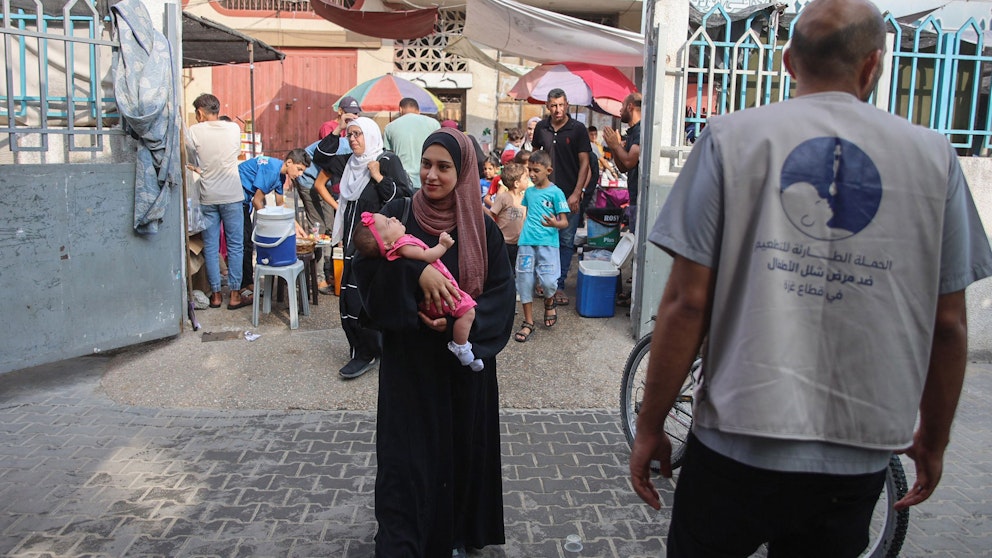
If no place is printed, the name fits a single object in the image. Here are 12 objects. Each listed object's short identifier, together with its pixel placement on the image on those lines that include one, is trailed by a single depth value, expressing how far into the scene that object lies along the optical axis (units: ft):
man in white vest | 5.98
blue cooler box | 24.29
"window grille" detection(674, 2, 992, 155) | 20.74
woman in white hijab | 17.17
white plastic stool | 23.20
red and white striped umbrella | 41.29
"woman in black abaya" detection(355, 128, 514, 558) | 10.39
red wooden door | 62.54
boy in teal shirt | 22.91
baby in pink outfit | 9.76
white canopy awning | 37.78
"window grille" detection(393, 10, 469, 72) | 60.90
